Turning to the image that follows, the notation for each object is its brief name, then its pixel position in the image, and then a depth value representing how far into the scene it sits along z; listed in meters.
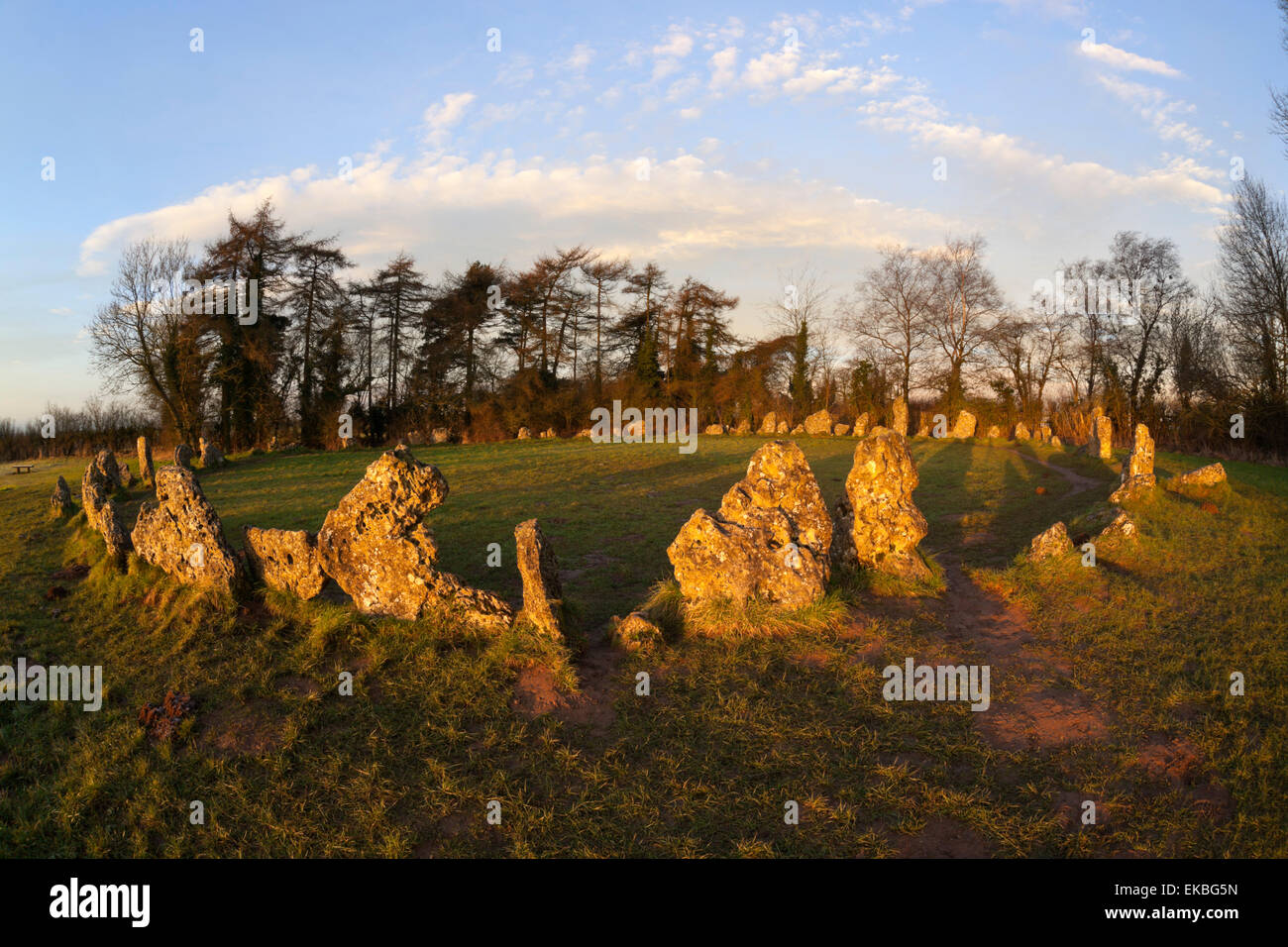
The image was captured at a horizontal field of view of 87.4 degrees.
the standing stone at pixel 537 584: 6.92
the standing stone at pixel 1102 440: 22.80
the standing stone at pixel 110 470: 14.55
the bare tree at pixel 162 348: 26.39
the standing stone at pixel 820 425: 35.81
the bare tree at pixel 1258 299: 27.05
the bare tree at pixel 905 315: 41.06
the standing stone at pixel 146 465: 17.73
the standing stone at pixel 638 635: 7.07
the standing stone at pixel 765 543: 7.82
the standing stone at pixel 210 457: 22.42
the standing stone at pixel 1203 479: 13.73
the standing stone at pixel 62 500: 13.48
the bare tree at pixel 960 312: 40.28
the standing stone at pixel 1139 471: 12.88
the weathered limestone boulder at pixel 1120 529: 10.34
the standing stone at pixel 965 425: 33.97
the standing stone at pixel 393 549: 7.27
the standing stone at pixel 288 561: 7.62
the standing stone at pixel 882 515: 9.01
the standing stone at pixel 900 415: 34.22
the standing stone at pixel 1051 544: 9.64
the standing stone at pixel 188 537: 7.79
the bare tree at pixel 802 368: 40.66
